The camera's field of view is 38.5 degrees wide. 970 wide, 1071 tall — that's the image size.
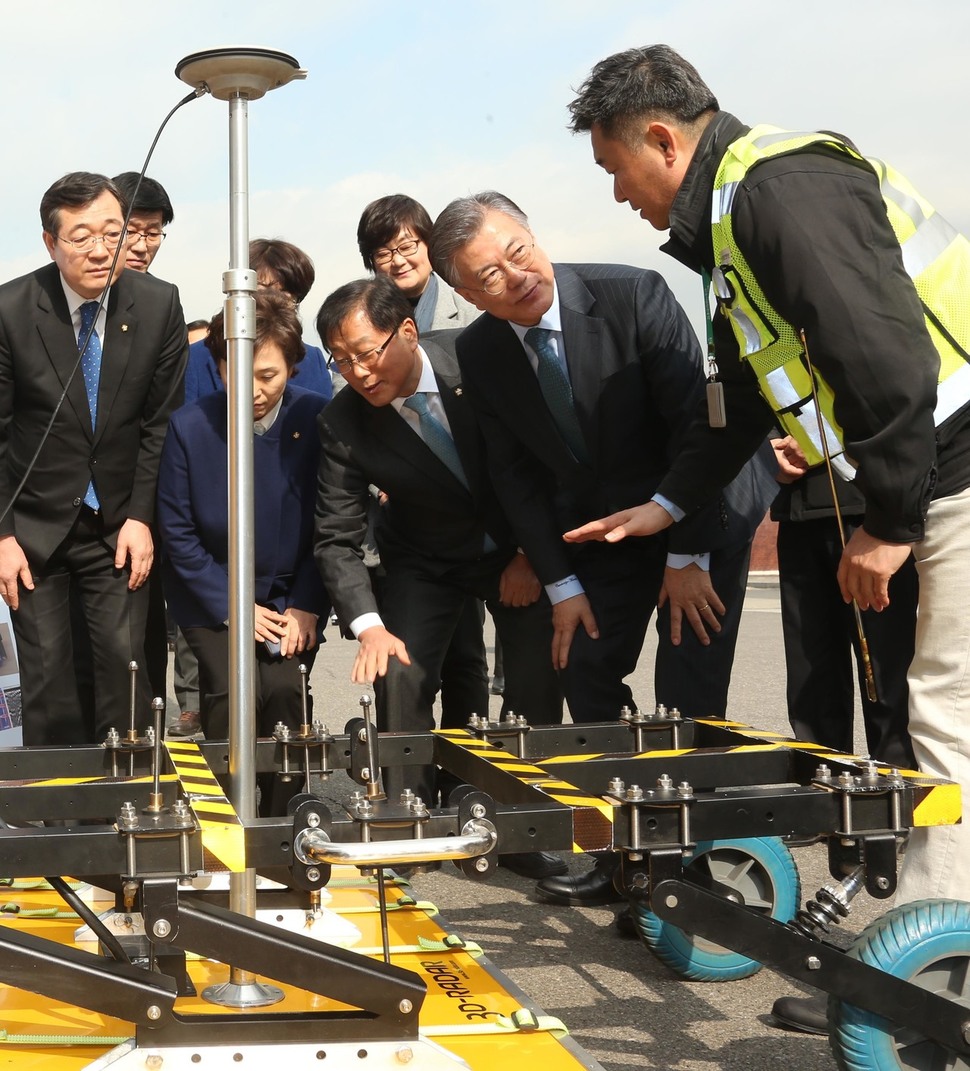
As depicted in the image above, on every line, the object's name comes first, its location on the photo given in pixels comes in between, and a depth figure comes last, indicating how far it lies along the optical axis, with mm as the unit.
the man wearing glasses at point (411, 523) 3883
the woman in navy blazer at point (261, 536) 4086
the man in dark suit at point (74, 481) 4383
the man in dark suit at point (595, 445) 3738
